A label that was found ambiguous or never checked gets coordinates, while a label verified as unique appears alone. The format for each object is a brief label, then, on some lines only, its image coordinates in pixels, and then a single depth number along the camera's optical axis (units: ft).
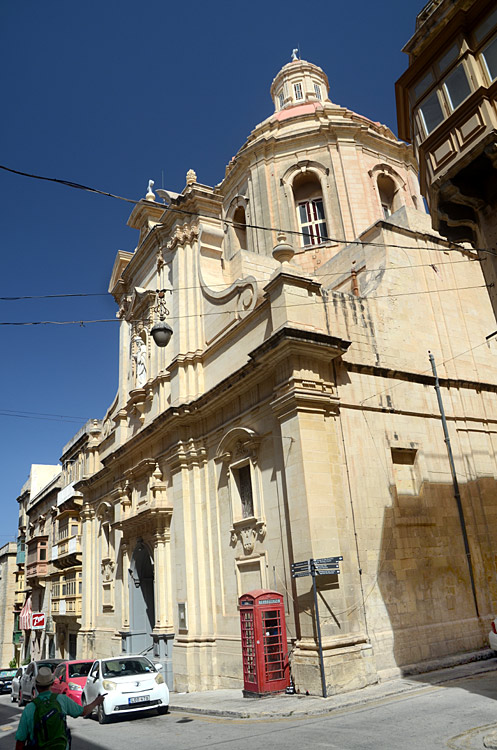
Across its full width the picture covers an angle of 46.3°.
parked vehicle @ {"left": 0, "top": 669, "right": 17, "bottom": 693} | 89.04
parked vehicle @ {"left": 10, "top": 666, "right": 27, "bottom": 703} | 62.60
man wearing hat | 15.80
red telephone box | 39.37
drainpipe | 48.91
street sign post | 38.88
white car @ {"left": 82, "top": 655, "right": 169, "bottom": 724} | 38.63
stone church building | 43.06
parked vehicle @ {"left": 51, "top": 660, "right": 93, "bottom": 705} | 44.77
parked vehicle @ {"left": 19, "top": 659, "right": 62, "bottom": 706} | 55.47
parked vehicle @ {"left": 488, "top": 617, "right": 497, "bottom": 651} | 38.96
